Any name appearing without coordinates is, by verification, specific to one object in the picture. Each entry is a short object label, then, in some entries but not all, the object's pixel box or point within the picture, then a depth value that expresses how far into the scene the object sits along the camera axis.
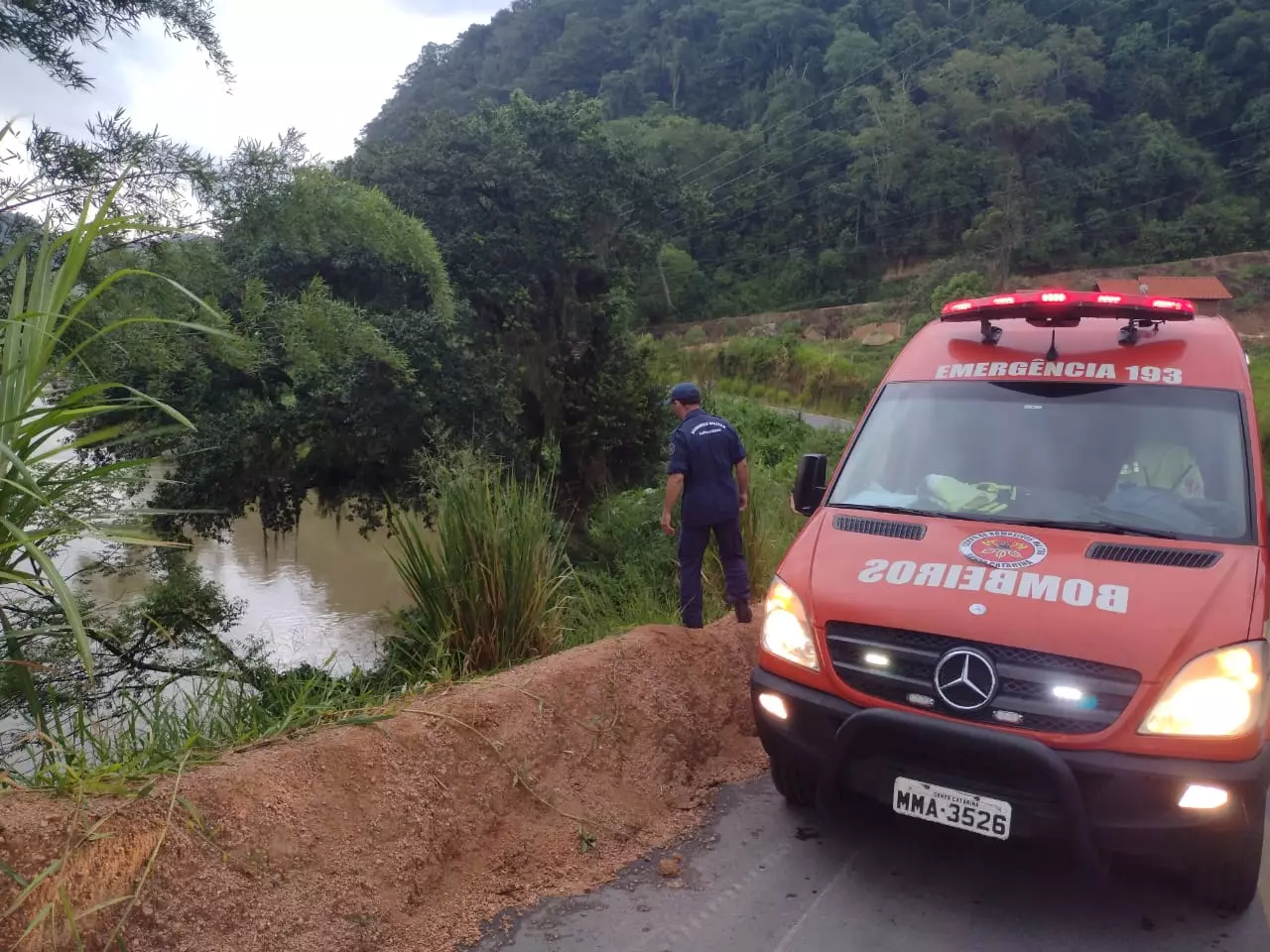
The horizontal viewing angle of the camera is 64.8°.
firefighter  5.84
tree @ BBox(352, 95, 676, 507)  15.34
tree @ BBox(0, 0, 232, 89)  5.82
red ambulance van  3.13
